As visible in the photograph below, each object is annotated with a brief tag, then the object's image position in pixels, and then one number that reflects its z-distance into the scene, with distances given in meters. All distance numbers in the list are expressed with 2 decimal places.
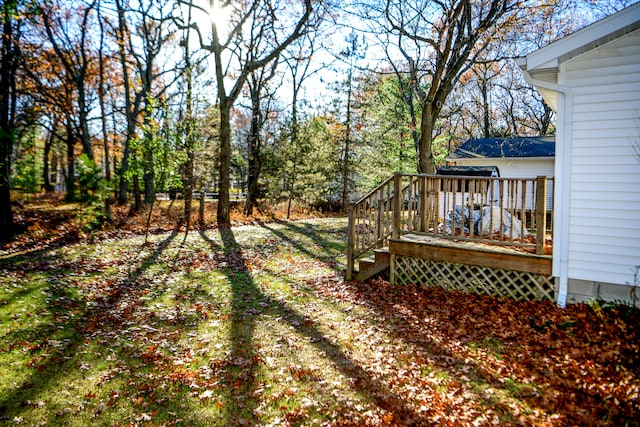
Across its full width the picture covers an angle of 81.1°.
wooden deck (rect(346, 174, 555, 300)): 5.64
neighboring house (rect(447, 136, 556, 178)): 17.31
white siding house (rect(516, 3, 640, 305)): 4.93
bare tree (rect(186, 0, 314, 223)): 14.92
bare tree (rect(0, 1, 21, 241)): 11.27
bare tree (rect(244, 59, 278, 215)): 19.31
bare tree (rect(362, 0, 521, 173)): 10.52
